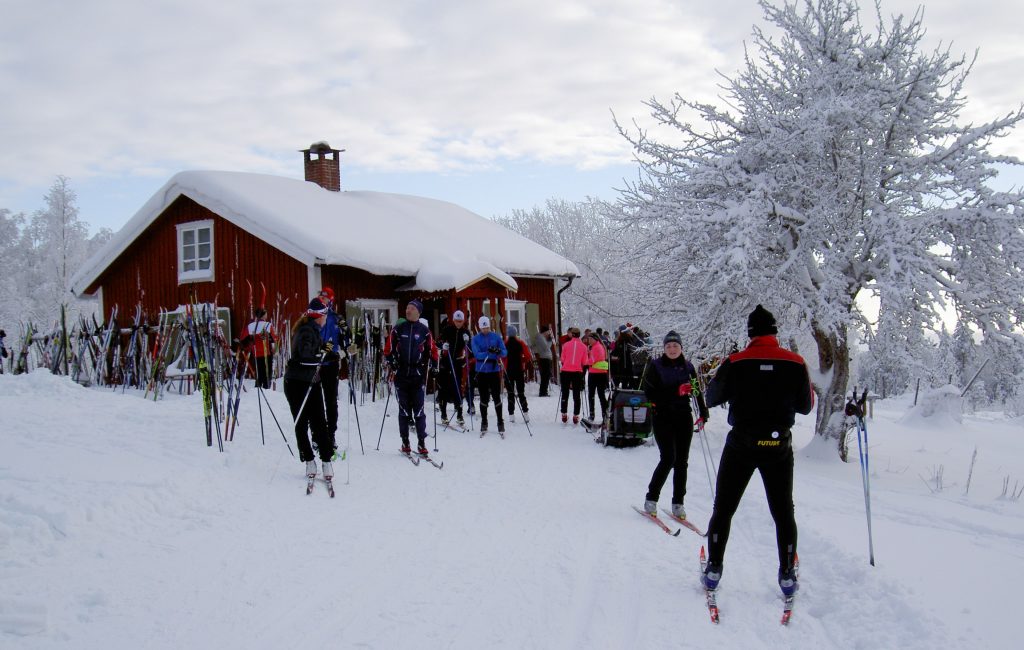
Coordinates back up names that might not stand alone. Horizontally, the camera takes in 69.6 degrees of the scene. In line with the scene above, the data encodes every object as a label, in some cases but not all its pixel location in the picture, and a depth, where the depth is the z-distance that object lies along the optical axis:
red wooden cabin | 14.97
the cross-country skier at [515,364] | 12.19
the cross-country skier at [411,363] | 8.34
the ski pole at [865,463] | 4.86
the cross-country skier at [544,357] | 15.60
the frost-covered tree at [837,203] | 10.77
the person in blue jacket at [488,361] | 10.59
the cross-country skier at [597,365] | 11.77
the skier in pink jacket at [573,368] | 11.84
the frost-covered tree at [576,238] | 35.06
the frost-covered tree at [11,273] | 32.81
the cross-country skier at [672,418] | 6.19
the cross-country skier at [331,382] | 7.28
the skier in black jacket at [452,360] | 10.85
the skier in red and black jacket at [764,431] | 4.30
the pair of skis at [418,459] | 8.27
